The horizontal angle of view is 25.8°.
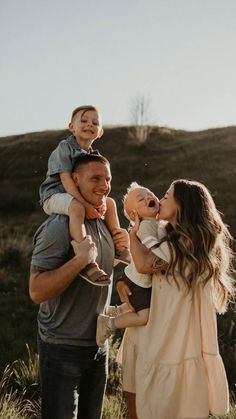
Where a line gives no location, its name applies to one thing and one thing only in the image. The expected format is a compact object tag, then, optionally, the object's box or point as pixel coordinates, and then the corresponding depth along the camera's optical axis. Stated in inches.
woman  113.1
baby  113.6
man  106.5
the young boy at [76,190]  112.3
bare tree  1363.2
